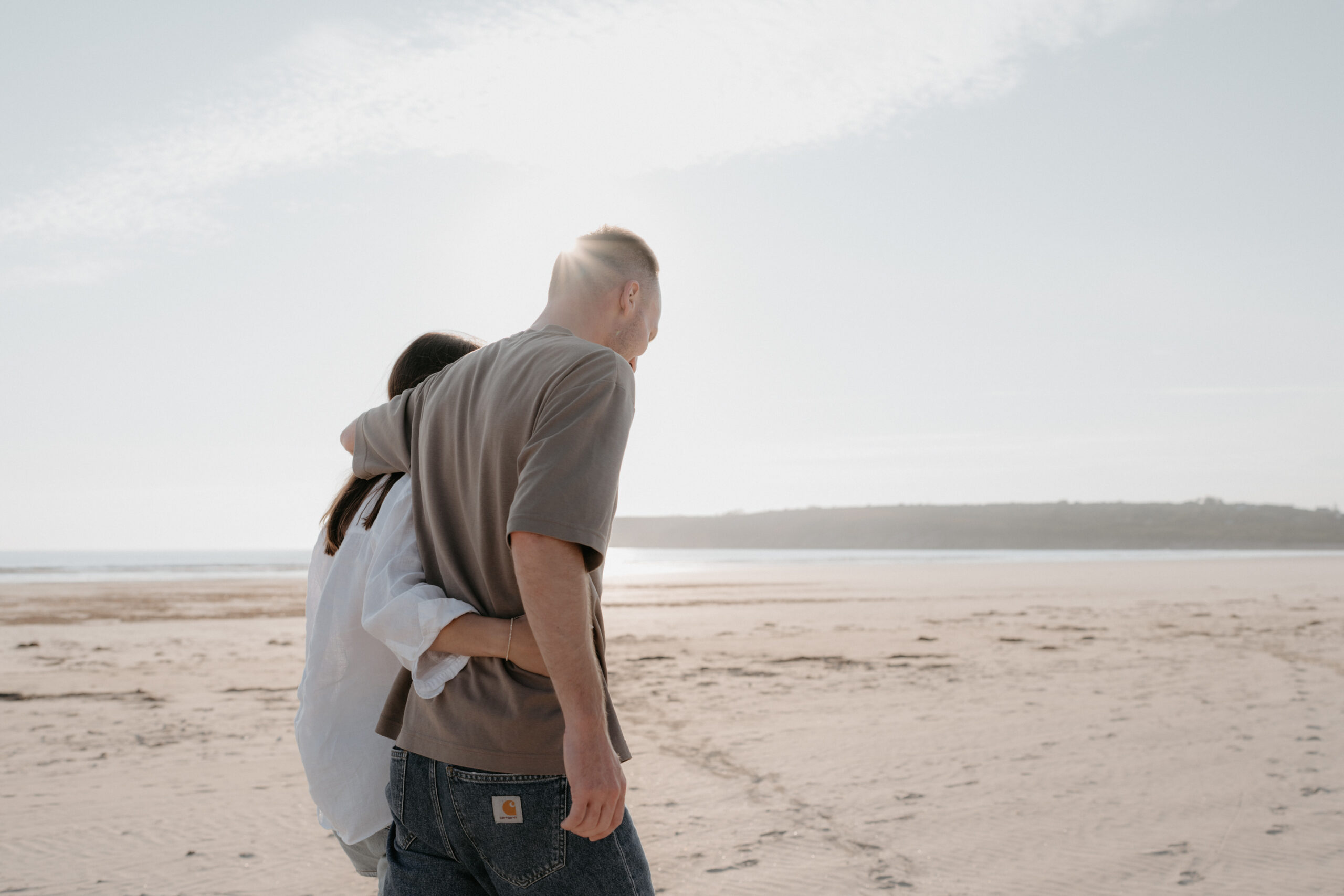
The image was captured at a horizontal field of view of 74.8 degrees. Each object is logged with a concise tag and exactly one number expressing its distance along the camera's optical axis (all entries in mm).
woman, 1534
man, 1199
